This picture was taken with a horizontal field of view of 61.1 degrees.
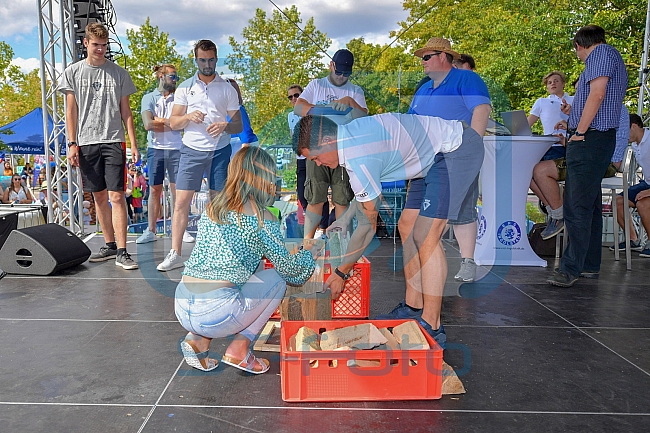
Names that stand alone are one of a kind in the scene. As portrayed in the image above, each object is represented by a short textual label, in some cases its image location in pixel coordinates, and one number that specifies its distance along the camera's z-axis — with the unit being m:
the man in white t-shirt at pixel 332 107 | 5.07
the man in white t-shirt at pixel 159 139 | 6.14
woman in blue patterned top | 2.44
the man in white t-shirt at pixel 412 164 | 2.53
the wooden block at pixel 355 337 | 2.46
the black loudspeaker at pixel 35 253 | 4.65
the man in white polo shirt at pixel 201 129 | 4.80
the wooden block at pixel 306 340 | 2.42
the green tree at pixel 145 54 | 22.09
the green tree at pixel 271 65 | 20.48
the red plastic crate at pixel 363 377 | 2.27
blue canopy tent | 14.99
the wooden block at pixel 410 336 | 2.44
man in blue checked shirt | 4.34
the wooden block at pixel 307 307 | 3.22
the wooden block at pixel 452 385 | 2.38
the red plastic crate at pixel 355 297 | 3.49
